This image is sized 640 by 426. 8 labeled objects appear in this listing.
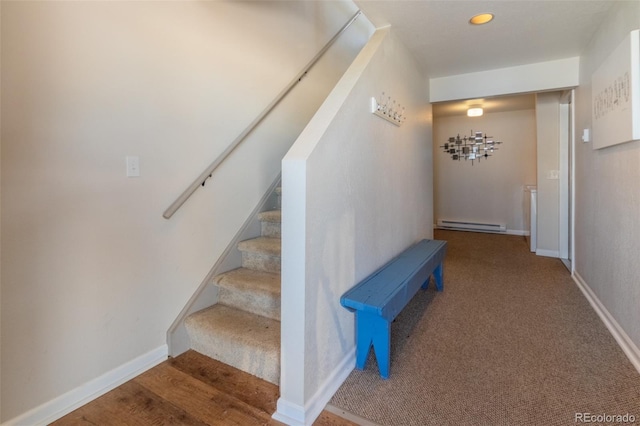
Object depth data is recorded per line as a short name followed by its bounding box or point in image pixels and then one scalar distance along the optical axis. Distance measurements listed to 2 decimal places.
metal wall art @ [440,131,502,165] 6.37
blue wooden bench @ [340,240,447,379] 1.65
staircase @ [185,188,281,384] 1.77
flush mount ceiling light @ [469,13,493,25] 2.29
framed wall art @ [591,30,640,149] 1.75
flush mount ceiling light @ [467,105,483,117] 5.49
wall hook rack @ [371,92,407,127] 2.17
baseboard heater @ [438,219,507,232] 6.26
